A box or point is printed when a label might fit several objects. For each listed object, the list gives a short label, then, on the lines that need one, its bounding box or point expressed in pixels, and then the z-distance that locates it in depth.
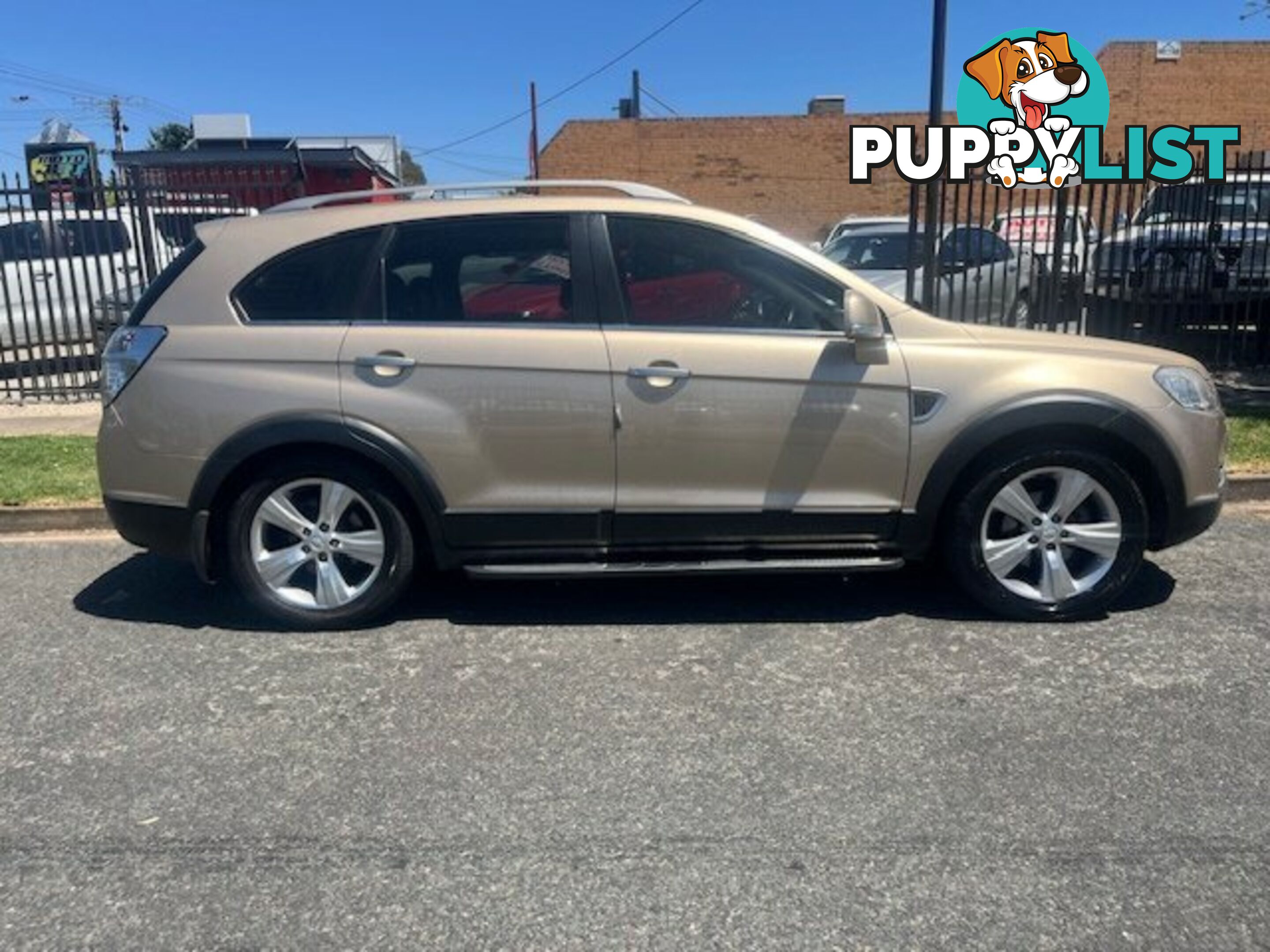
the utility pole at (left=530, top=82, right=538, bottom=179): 25.66
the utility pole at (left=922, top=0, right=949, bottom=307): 9.39
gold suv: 4.40
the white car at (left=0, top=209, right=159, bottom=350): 10.25
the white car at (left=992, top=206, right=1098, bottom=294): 10.13
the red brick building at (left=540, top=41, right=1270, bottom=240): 33.91
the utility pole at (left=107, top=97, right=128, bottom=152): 63.25
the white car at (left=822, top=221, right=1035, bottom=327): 10.16
